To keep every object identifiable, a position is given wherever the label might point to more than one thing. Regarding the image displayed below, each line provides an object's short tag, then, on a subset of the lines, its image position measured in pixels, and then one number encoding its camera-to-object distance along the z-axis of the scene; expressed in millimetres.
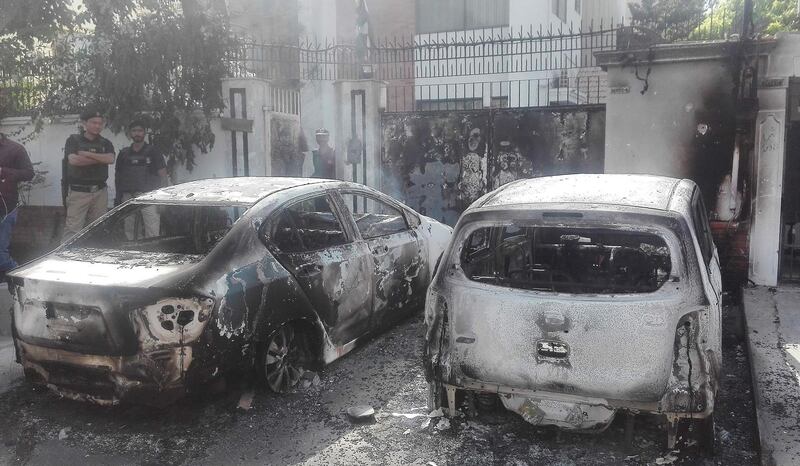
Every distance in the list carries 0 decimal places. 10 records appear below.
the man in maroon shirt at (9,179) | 7348
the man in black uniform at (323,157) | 10047
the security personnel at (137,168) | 8570
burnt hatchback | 3441
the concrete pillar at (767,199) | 7238
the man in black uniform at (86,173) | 7953
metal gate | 9234
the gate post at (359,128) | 10297
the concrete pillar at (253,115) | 9664
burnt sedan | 3961
